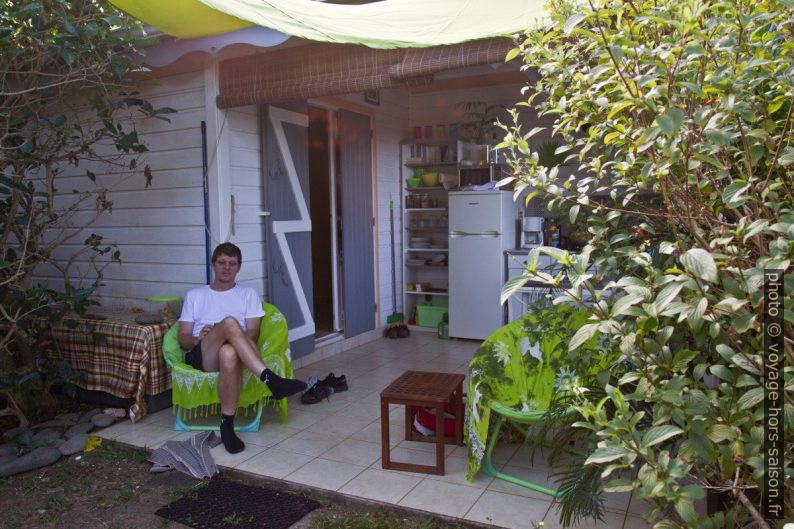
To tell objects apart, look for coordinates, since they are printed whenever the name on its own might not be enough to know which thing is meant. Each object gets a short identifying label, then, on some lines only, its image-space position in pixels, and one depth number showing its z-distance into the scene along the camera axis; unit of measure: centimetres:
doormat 267
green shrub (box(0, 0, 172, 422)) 349
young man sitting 345
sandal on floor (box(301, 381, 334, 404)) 425
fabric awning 333
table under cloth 391
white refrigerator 589
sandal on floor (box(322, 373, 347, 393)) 453
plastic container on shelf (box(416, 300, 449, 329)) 657
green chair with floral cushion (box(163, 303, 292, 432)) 357
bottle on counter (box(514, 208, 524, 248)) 617
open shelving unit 671
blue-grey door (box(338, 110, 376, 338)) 585
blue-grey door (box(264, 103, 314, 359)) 478
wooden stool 302
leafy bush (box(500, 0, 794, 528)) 117
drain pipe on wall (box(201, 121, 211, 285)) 440
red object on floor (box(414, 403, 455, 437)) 347
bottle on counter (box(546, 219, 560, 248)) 604
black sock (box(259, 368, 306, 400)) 341
